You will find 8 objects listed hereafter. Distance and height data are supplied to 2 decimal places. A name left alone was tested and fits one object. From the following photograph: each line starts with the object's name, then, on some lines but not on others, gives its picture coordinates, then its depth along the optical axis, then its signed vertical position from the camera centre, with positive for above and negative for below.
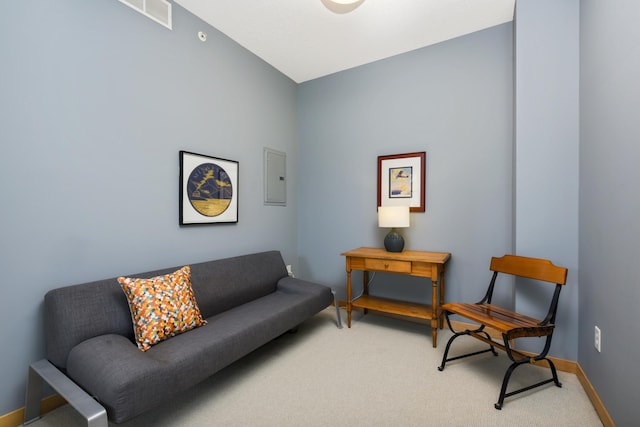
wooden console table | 2.38 -0.53
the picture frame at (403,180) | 2.87 +0.35
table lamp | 2.68 -0.07
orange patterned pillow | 1.60 -0.58
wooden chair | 1.64 -0.69
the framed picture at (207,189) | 2.31 +0.21
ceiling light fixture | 2.18 +1.69
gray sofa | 1.21 -0.77
